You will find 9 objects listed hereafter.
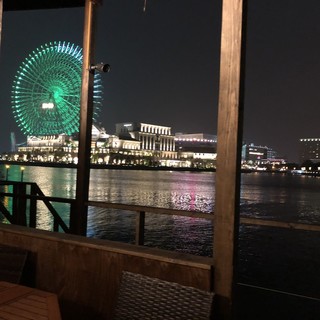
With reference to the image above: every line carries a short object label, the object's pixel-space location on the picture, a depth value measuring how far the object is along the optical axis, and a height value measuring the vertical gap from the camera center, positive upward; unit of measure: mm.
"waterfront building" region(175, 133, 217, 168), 185375 +4651
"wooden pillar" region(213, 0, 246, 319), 2908 +132
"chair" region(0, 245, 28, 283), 3418 -892
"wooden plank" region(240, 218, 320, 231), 3627 -512
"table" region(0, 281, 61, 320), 2477 -933
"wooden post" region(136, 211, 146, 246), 5023 -786
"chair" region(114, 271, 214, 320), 2707 -934
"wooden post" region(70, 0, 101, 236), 5633 +346
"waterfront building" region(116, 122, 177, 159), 174125 +11821
